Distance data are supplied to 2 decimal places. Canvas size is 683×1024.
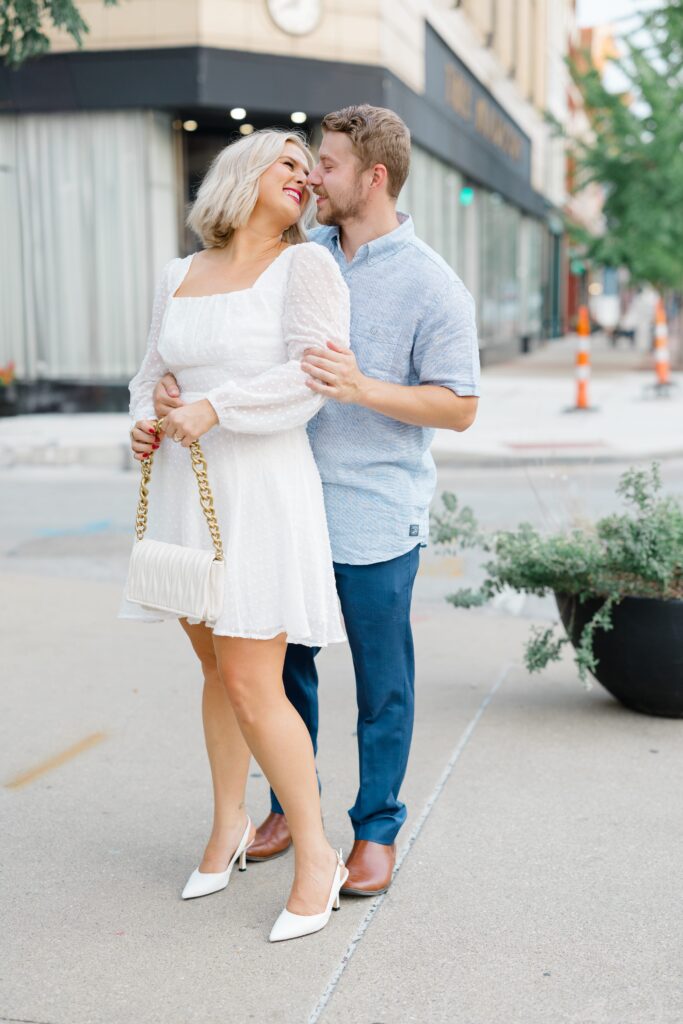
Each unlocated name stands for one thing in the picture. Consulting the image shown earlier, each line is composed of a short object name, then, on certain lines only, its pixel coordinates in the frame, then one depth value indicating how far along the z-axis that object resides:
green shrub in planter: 4.37
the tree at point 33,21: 6.71
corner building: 16.55
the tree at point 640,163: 25.22
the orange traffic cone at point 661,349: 17.82
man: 3.06
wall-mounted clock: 17.06
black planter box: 4.34
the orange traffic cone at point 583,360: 16.30
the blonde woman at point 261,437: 2.89
